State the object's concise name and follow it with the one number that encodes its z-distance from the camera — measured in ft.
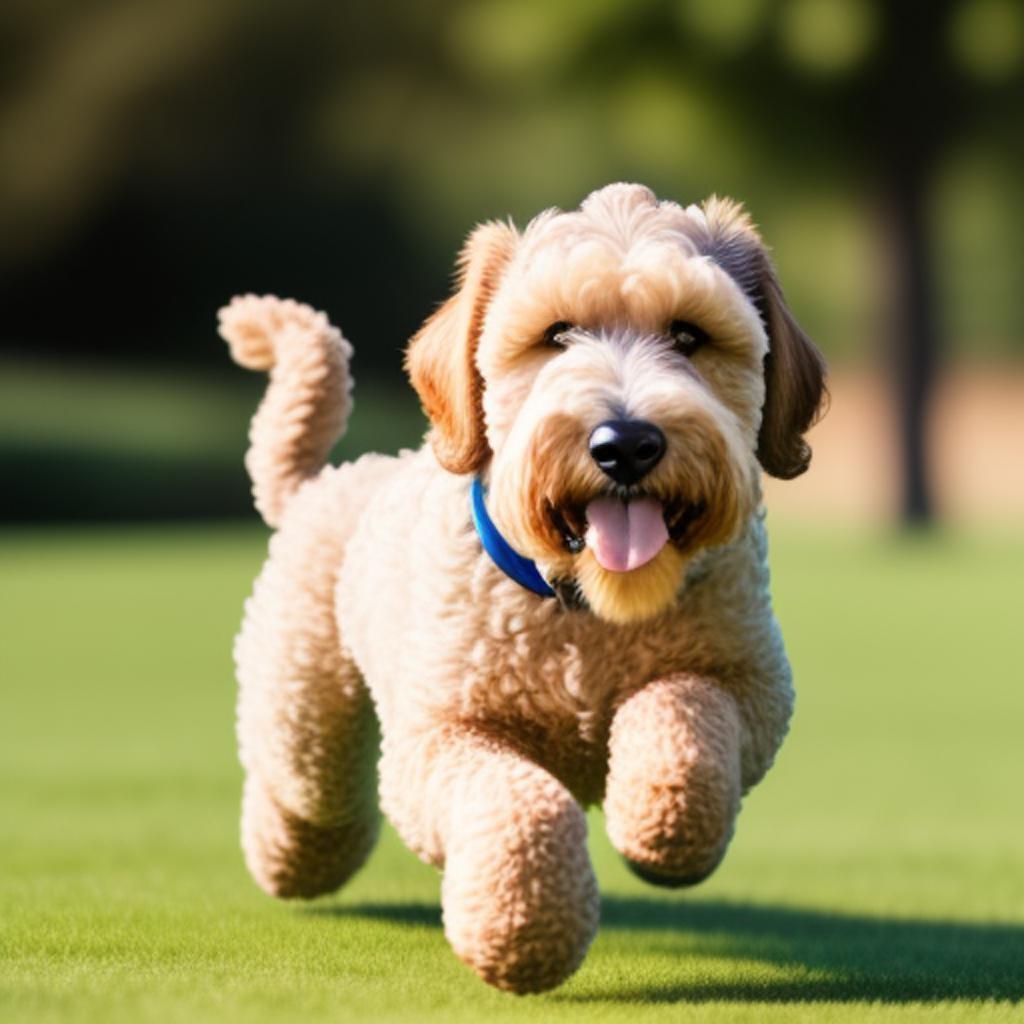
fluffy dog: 20.81
